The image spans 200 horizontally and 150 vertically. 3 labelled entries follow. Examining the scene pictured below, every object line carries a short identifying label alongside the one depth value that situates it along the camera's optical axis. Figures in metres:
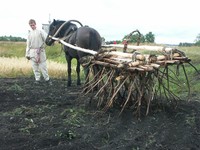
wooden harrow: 3.55
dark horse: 5.33
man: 6.53
